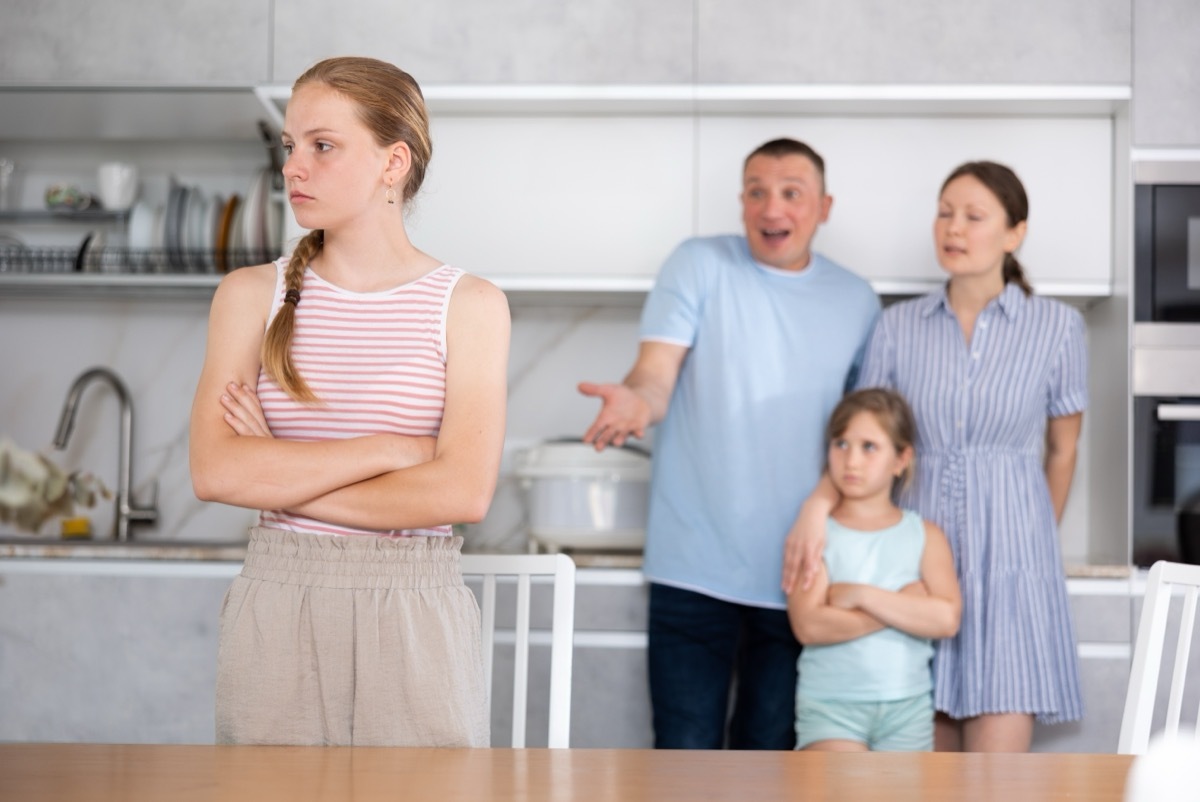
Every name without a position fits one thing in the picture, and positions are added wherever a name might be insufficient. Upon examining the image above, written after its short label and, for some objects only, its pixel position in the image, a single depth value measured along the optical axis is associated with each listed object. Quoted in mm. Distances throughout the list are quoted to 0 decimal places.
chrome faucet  2912
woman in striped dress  2076
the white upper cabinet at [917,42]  2514
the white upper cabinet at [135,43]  2602
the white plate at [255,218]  2791
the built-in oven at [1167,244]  2459
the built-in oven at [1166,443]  2422
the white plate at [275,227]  2791
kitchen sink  2412
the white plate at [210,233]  2840
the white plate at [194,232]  2838
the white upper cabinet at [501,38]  2570
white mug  2918
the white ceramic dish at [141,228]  2875
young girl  2010
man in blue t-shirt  2213
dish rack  2811
